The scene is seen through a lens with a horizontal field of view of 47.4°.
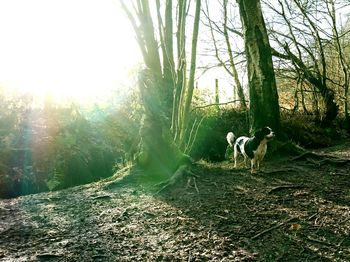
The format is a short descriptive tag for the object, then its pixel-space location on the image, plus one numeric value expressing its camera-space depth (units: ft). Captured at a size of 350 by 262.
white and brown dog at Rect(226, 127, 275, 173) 22.03
